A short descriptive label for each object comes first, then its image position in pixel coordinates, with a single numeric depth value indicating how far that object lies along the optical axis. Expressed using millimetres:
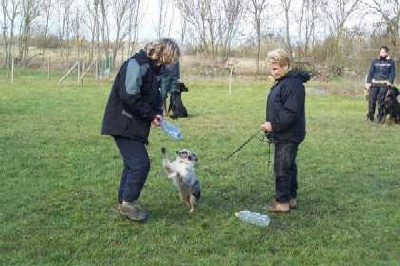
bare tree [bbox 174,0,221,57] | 40125
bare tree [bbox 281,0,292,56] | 38844
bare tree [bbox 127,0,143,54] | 40531
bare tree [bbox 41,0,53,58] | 41656
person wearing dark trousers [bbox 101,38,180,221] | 5008
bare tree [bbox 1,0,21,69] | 39006
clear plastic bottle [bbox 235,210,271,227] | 5359
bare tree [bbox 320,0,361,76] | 34156
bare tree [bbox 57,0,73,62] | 42062
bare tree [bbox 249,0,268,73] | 39125
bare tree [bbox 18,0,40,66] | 39188
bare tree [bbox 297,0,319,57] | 38531
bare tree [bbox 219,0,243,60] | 40062
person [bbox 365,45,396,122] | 13914
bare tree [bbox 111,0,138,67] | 39594
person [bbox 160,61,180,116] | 13852
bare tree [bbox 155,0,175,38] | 43500
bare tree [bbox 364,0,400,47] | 30117
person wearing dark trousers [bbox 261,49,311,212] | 5523
